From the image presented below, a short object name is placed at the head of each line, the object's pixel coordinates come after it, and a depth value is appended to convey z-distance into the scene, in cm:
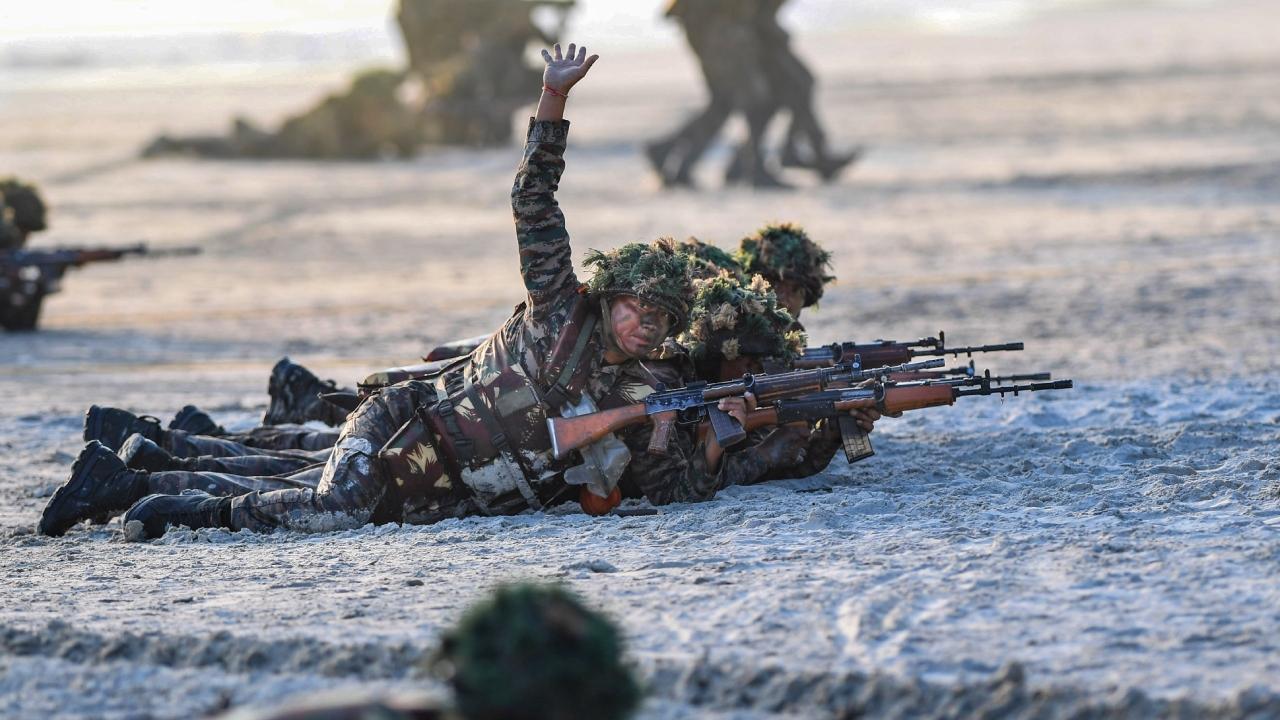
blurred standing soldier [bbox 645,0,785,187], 4344
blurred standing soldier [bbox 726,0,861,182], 4437
